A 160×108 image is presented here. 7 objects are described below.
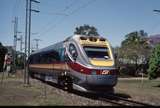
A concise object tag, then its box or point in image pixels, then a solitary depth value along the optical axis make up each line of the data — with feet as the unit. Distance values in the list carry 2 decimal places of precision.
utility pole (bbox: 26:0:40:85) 124.52
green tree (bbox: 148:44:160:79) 130.52
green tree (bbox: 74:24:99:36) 422.12
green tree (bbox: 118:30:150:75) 271.16
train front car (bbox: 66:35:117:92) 77.82
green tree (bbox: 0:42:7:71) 346.95
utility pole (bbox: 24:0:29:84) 124.68
